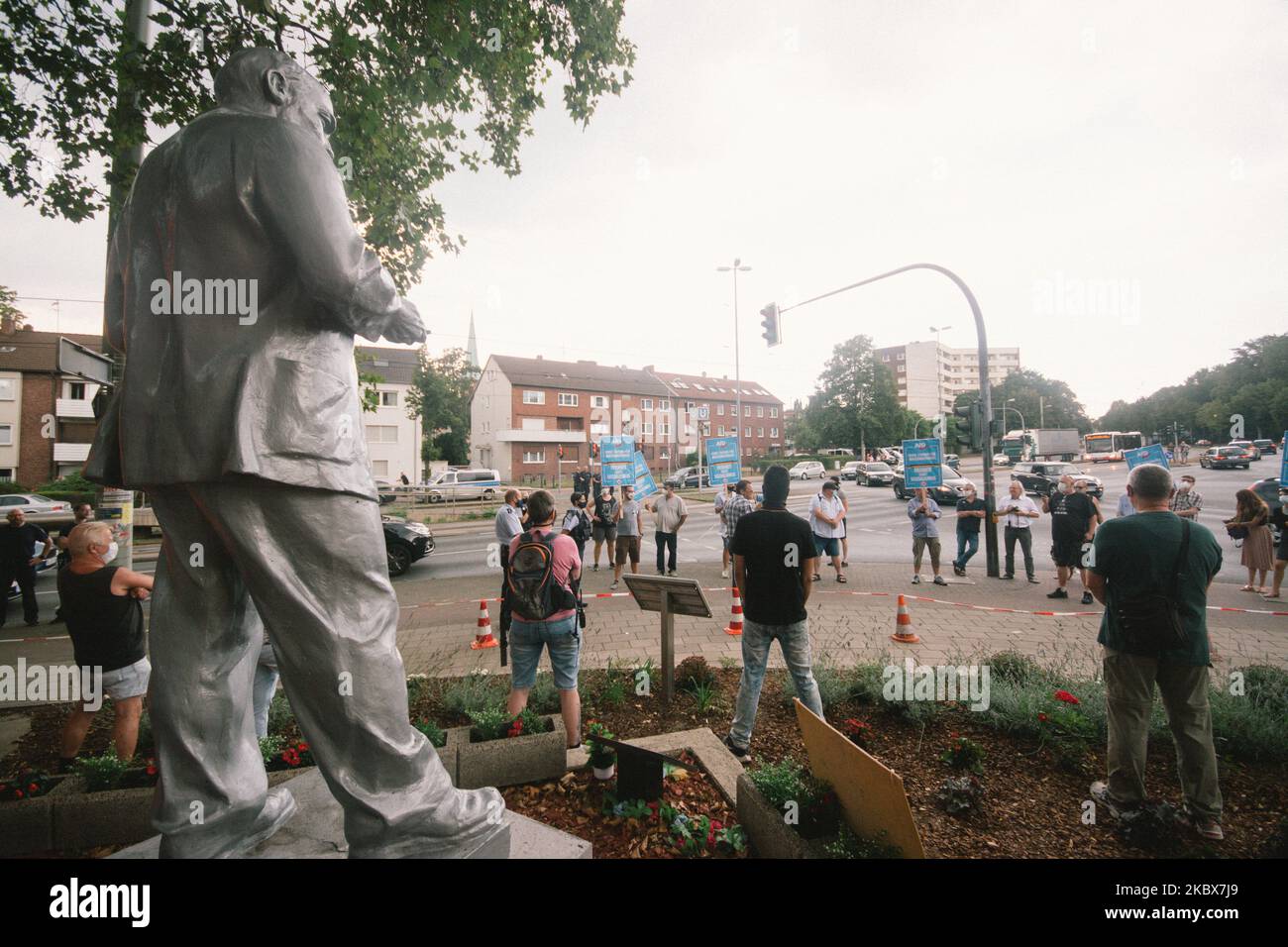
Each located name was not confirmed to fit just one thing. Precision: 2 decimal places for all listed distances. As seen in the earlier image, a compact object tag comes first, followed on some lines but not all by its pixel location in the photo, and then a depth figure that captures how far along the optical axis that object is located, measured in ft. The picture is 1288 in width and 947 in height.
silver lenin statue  5.64
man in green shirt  9.57
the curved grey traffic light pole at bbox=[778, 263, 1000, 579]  34.76
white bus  160.56
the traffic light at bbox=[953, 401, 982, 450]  37.70
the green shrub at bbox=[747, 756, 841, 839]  7.43
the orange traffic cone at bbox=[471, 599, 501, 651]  22.11
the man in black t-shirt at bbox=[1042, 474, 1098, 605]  30.01
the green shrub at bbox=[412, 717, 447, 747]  10.27
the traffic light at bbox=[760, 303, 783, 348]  52.95
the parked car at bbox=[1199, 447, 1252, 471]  111.34
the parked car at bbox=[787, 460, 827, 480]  157.79
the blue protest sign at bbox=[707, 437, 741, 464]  44.60
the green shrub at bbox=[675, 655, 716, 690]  15.72
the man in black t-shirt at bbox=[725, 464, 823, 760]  12.85
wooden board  6.27
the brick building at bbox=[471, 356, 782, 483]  174.40
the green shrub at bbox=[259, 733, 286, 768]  9.95
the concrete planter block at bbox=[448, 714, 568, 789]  9.83
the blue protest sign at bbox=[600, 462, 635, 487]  40.83
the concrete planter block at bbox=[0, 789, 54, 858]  8.56
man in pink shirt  12.92
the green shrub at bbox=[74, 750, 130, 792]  9.21
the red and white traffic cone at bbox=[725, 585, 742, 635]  21.73
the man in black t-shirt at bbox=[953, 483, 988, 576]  36.01
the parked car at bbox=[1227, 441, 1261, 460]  115.14
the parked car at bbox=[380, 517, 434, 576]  41.65
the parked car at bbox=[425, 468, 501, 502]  89.20
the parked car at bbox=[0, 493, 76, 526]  62.69
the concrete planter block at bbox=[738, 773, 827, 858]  7.22
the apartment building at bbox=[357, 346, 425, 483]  154.30
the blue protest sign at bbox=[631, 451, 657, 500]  41.22
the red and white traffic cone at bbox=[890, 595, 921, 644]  21.08
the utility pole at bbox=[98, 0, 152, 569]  11.85
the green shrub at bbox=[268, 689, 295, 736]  13.08
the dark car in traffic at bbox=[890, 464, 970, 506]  79.00
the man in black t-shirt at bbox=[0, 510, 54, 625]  27.94
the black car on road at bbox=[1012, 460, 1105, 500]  78.00
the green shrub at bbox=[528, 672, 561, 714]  14.01
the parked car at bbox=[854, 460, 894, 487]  119.75
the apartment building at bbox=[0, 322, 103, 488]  109.40
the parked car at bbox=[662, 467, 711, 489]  137.02
